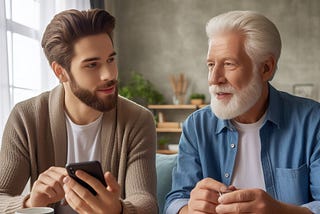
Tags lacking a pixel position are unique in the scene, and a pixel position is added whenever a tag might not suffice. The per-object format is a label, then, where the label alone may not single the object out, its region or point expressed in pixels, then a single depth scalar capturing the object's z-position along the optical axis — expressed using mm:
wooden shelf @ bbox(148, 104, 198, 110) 6733
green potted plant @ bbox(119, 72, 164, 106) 6516
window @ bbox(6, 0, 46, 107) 4199
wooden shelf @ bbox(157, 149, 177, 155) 6567
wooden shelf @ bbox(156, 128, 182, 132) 6701
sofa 1979
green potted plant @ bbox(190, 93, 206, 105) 6734
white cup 1217
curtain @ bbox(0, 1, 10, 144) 3754
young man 1779
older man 1699
